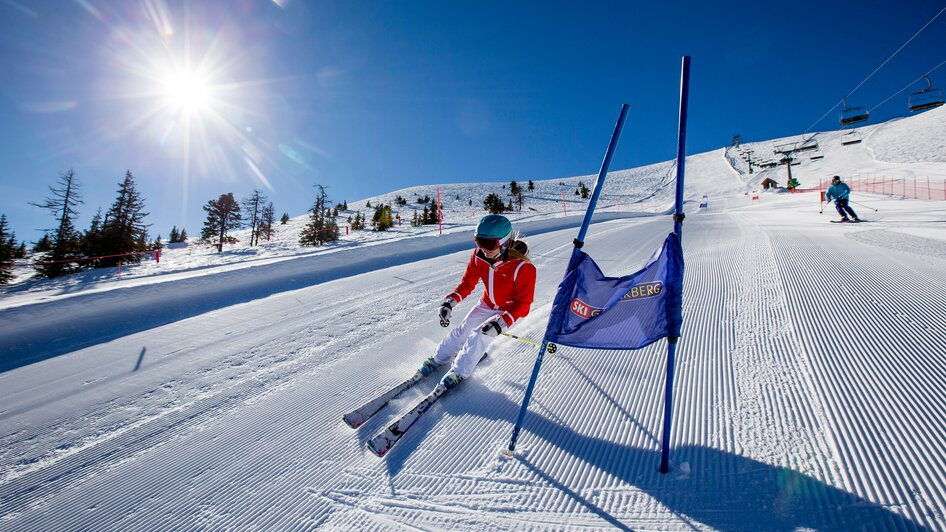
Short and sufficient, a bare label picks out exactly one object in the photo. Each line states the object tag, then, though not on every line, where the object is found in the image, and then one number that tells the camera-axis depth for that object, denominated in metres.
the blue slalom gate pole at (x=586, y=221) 2.06
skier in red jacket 3.03
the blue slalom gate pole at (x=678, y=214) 1.84
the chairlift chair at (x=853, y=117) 24.12
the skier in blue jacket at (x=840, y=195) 12.75
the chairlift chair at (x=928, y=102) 20.09
